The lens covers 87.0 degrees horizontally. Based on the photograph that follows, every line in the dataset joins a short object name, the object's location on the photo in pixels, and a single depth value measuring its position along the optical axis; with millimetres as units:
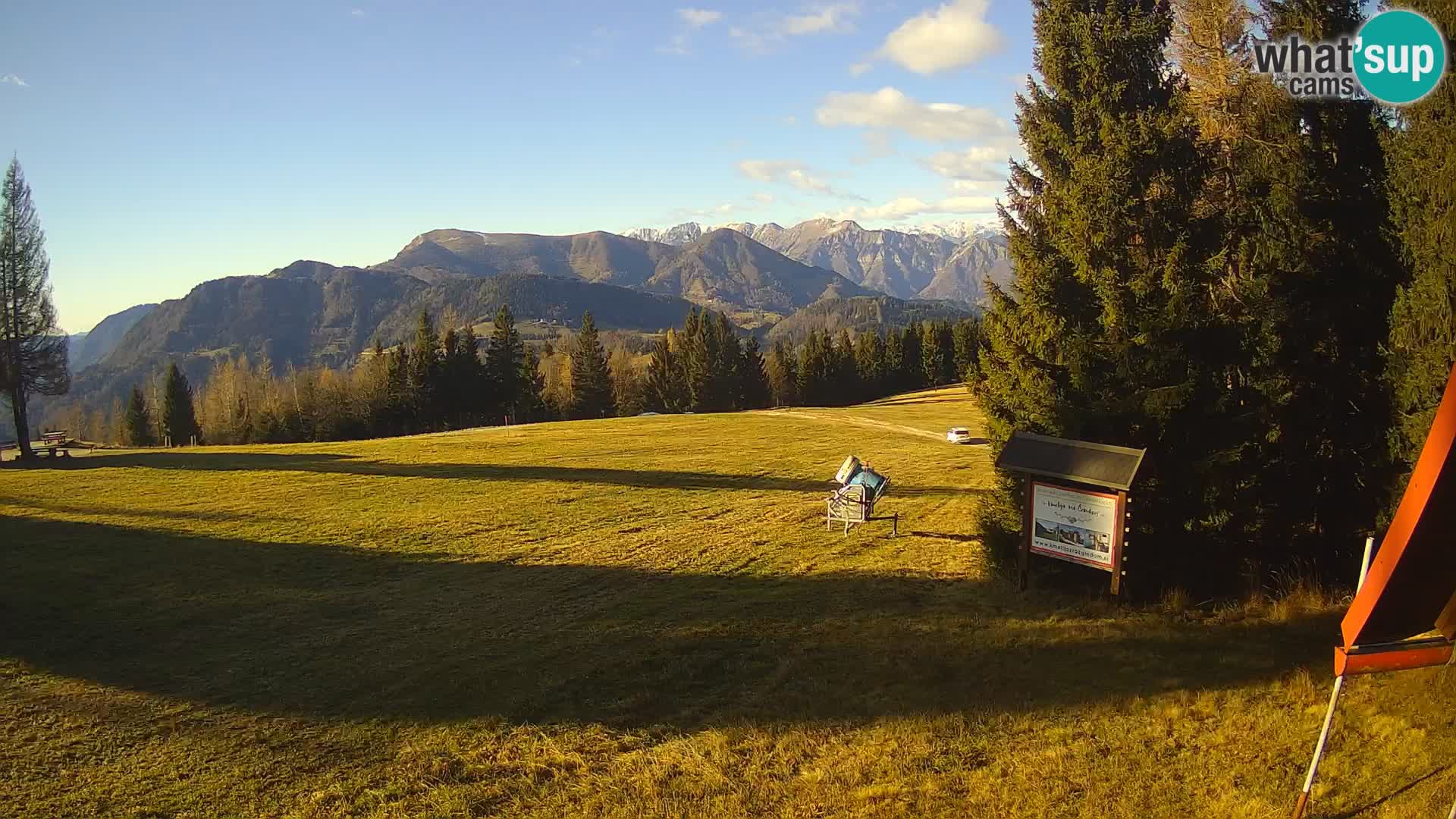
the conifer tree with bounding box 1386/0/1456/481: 9852
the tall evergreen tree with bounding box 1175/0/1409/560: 11906
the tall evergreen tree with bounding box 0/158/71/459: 37375
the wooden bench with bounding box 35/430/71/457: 38084
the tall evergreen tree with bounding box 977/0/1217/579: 12406
